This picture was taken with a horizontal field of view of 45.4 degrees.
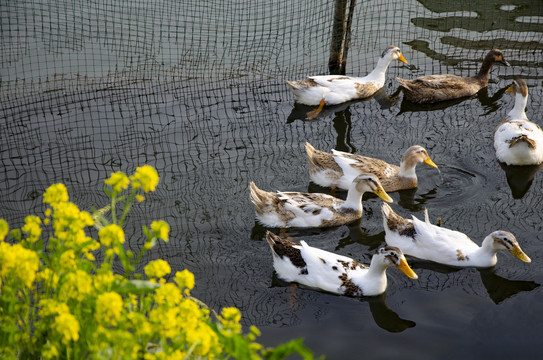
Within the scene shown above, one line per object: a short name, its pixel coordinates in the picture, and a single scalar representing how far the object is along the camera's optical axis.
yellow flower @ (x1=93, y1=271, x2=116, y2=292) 2.69
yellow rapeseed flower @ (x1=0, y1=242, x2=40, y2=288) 2.51
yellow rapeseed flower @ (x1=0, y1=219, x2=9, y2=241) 2.73
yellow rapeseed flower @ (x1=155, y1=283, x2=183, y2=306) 2.58
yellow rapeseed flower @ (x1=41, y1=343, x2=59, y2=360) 2.53
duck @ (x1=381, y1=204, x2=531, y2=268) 6.01
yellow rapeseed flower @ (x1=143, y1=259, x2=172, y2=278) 2.71
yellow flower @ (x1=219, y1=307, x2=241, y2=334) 2.71
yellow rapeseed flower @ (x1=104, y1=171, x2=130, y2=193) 2.93
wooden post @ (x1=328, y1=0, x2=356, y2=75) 10.07
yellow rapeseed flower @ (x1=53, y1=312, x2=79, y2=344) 2.40
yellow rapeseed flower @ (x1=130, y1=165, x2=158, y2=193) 2.88
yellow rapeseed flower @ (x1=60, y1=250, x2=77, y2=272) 2.77
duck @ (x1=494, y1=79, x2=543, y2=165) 7.70
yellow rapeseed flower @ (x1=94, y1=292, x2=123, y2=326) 2.44
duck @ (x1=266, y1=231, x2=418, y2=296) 5.67
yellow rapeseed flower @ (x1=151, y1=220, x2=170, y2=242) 2.79
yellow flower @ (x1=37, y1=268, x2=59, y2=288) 2.79
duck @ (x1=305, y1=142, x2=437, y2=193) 7.42
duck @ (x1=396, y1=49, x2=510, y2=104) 9.41
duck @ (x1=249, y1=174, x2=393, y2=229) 6.64
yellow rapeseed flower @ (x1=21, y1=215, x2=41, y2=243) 2.79
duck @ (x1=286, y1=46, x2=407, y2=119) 9.23
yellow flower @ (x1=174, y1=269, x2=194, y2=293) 2.74
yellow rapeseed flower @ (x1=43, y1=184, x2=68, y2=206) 2.85
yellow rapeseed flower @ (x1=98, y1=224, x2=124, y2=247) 2.73
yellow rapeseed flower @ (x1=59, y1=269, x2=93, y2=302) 2.57
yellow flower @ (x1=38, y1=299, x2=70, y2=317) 2.55
